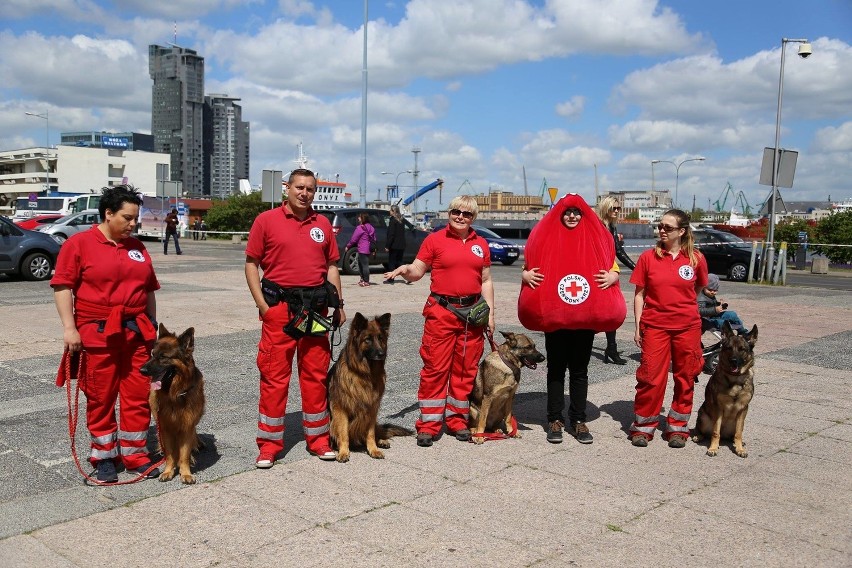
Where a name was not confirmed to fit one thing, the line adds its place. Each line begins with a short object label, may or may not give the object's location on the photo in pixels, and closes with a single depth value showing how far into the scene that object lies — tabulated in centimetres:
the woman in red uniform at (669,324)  563
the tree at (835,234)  3266
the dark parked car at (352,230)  2002
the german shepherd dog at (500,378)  568
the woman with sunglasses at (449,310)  557
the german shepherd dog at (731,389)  544
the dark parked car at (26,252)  1720
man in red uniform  502
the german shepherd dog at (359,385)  504
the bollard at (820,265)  2788
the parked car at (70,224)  2902
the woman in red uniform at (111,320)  450
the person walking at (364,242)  1719
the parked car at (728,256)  2217
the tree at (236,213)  6031
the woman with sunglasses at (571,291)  555
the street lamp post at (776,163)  1981
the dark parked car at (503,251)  2731
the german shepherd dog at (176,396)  448
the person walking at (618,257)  821
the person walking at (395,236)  1803
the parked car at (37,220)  3334
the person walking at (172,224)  2808
